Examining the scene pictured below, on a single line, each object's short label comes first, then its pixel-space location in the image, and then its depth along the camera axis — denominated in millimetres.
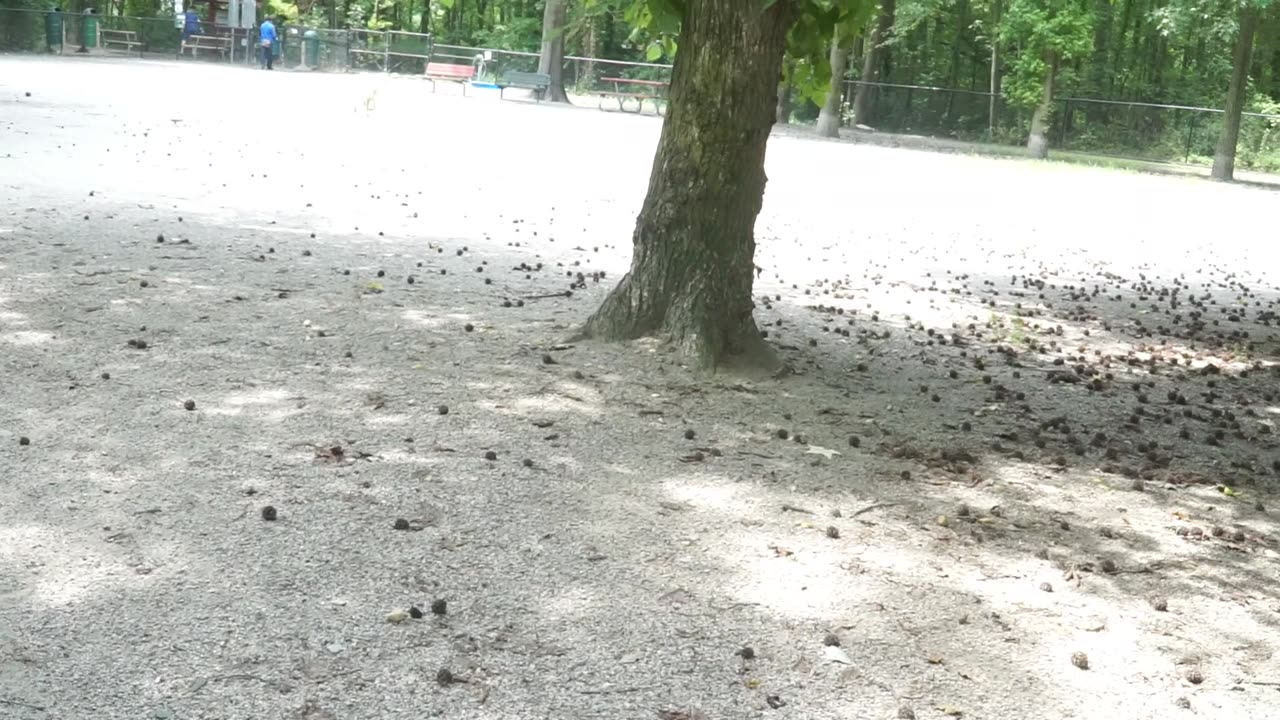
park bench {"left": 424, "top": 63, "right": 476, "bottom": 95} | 49438
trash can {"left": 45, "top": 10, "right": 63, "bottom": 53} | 44188
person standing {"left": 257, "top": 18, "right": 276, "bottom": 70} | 49312
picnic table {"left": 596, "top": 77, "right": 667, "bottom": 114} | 46031
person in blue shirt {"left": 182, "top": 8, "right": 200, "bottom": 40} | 51469
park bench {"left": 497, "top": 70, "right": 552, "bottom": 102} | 44844
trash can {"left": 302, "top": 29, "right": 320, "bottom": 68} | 52469
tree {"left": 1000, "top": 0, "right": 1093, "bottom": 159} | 37562
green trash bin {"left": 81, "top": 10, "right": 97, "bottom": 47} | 47031
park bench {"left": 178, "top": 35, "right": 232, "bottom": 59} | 51375
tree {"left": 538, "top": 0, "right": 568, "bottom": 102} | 43938
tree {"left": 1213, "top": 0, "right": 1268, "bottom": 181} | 32500
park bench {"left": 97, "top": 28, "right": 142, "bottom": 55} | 48825
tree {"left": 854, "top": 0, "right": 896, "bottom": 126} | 44656
